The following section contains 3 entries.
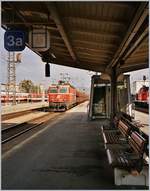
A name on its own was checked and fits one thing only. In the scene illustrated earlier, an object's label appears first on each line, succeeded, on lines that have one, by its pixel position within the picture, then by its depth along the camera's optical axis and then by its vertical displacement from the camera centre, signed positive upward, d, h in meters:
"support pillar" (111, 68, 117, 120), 8.54 +0.25
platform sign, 4.91 +1.49
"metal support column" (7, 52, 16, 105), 29.96 +4.67
